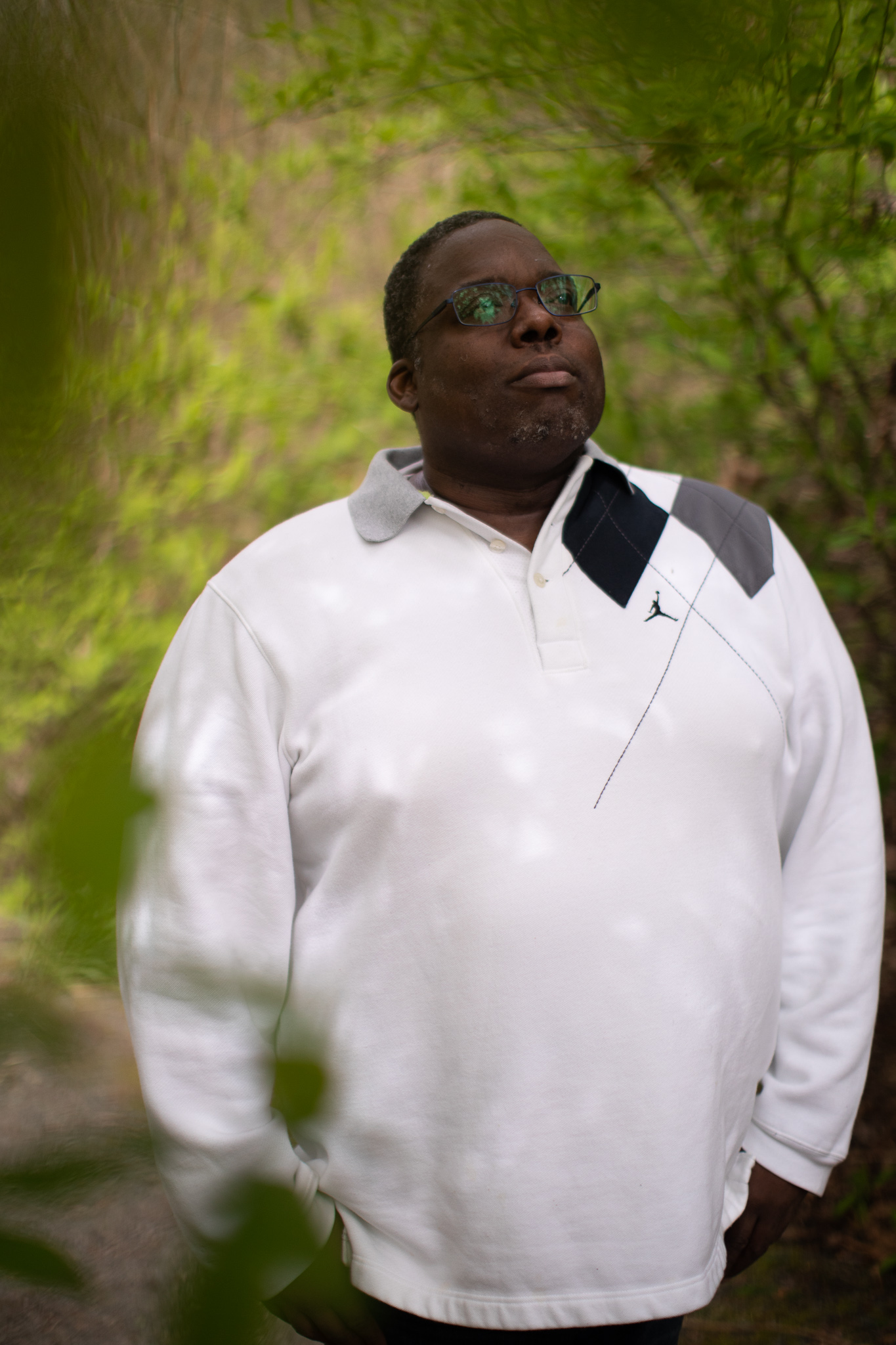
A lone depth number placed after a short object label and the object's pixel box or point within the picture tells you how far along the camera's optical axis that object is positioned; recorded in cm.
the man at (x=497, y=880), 136
